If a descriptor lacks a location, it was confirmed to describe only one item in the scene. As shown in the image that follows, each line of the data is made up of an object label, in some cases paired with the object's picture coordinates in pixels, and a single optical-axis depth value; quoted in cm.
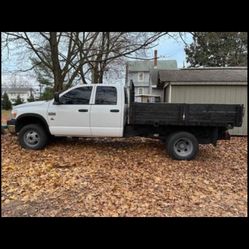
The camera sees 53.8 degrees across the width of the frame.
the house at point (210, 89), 1099
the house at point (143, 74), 4656
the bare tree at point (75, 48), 1022
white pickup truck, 627
